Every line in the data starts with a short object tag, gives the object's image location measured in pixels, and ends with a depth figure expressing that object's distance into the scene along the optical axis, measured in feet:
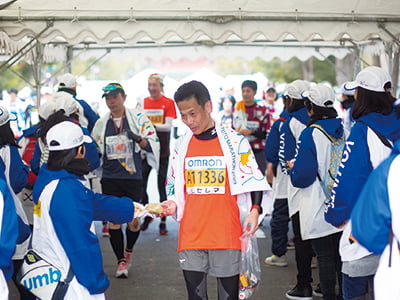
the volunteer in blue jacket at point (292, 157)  18.40
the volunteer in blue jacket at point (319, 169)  16.28
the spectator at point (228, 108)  40.73
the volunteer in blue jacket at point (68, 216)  11.55
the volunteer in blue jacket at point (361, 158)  11.94
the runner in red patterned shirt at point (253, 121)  29.27
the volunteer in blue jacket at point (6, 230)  10.37
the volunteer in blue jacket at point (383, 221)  8.86
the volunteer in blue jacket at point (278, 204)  21.86
